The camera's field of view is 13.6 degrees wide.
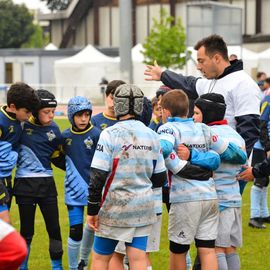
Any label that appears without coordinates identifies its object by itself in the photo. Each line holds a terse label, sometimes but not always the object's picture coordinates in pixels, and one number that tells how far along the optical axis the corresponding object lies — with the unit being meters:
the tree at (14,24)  134.94
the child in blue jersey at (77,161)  11.13
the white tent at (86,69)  77.80
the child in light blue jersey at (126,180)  8.91
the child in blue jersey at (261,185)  15.94
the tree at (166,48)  76.69
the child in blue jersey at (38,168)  10.95
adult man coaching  10.42
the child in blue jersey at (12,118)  10.46
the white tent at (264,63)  70.49
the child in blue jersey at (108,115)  11.33
